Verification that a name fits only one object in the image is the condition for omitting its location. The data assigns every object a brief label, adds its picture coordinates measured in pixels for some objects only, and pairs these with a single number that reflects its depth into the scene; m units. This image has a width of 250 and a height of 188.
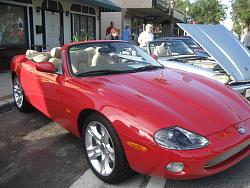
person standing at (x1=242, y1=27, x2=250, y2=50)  10.61
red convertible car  2.31
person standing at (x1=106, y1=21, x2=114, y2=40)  12.82
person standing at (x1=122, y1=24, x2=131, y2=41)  12.24
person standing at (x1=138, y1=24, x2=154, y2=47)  8.85
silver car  4.67
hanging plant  12.14
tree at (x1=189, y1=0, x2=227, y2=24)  36.96
